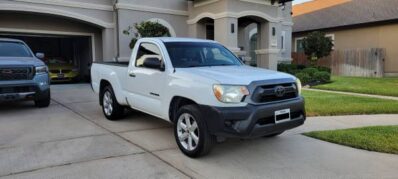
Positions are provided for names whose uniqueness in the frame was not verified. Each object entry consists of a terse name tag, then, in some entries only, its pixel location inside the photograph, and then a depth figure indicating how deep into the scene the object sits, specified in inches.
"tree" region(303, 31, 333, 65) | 754.2
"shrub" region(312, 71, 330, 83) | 639.1
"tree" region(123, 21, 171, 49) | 555.2
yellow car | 679.1
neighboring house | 882.1
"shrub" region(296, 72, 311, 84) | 623.5
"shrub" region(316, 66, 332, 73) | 759.0
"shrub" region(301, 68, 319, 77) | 650.2
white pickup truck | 188.9
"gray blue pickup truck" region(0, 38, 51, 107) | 337.7
